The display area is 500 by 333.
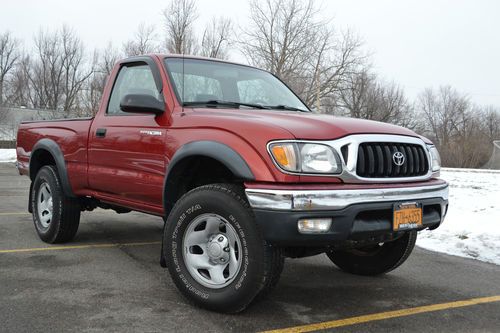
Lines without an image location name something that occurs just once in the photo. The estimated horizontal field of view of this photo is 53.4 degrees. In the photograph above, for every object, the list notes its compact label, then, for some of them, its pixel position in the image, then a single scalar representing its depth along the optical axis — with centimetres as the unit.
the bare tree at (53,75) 6288
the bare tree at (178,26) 3169
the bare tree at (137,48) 3244
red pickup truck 317
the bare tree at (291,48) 3412
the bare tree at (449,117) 6938
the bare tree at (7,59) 6506
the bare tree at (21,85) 6259
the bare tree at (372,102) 4166
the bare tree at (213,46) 3462
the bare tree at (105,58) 4204
